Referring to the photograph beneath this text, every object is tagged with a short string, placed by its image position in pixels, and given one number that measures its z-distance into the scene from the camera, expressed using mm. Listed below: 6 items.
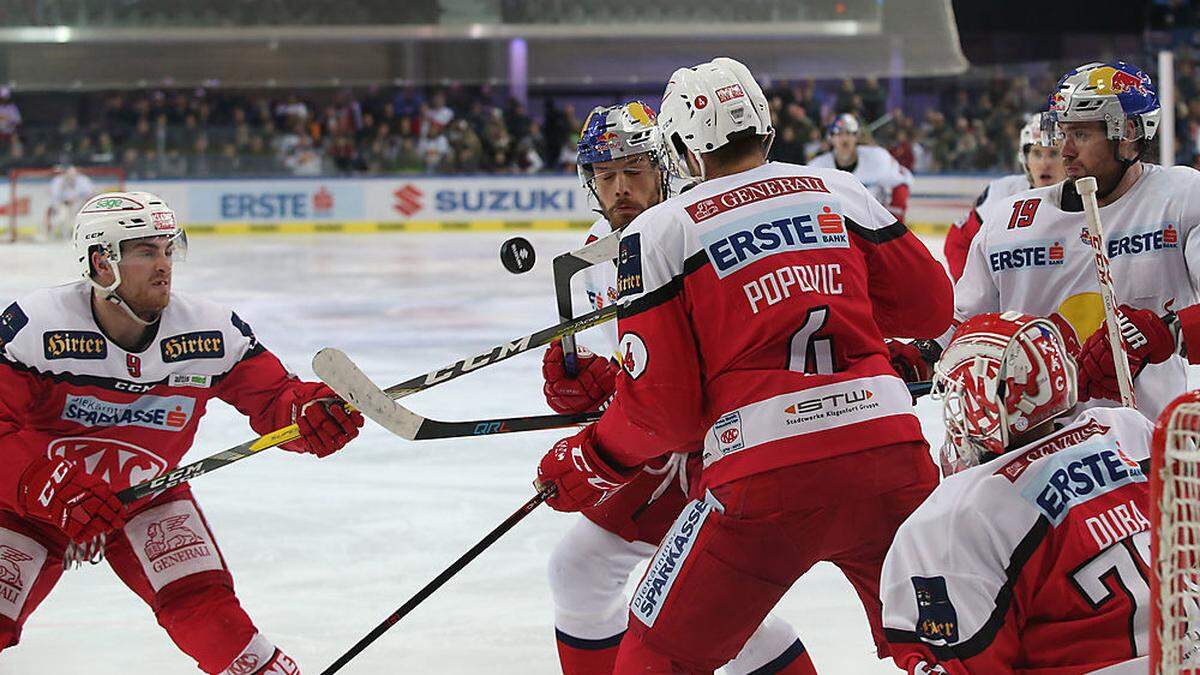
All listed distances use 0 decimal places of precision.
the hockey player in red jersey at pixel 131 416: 5691
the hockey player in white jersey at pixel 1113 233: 5996
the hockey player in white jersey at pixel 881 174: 20030
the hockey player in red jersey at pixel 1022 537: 3594
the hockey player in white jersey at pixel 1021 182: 7734
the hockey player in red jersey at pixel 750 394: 4621
